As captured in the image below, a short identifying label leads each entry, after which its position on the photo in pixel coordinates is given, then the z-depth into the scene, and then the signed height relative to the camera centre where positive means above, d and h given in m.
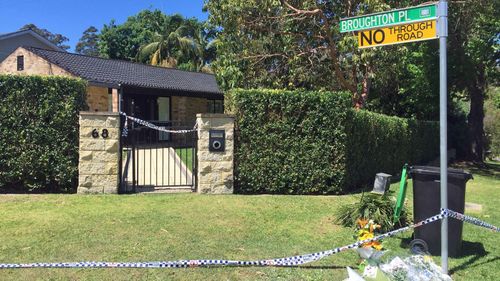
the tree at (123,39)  44.84 +10.49
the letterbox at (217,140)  8.95 +0.11
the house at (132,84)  17.94 +2.66
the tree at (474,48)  14.89 +3.43
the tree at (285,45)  12.68 +3.04
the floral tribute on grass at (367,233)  4.78 -0.99
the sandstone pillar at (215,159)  8.96 -0.27
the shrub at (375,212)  6.48 -0.99
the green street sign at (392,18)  4.64 +1.35
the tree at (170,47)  38.62 +8.54
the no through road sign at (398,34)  4.71 +1.18
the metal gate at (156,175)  9.21 -0.69
